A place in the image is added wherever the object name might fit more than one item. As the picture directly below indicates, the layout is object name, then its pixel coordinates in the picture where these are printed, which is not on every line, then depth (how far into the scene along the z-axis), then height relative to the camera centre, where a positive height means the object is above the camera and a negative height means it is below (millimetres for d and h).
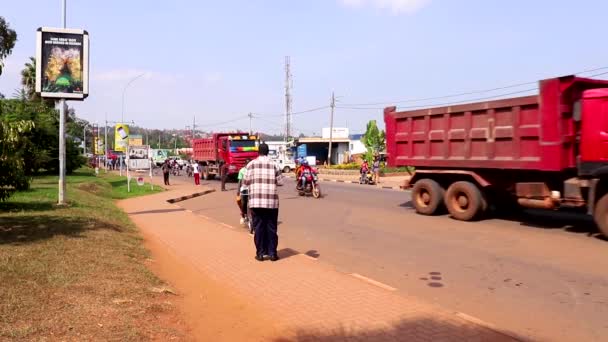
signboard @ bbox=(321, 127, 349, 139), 69538 +2870
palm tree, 44625 +6343
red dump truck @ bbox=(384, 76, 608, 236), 9586 +114
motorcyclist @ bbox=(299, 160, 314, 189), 19453 -722
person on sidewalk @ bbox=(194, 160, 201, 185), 28141 -1445
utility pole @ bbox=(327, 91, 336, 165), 53562 +4216
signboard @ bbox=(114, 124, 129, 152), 22766 +684
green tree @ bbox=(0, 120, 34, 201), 9008 -184
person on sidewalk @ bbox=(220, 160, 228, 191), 24266 -1090
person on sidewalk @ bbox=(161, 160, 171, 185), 28312 -1156
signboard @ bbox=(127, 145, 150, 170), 28688 -586
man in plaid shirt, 7352 -728
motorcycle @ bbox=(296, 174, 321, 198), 19297 -1333
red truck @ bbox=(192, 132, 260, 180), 28906 +98
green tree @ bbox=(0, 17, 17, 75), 14562 +3242
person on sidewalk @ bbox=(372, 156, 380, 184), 29797 -820
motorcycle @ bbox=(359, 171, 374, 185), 29672 -1397
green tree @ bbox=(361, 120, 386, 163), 52312 +1651
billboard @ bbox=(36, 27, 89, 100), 13453 +2278
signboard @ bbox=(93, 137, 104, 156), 57578 +296
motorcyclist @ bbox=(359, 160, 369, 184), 29770 -1027
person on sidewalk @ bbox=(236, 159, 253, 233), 10595 -1049
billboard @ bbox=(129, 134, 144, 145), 70650 +1482
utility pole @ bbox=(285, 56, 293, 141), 63062 +5977
